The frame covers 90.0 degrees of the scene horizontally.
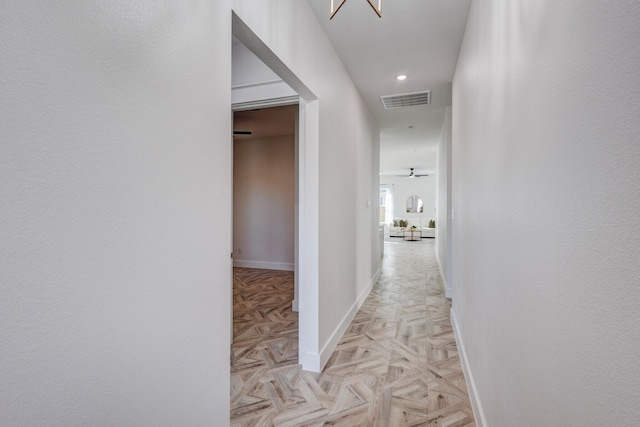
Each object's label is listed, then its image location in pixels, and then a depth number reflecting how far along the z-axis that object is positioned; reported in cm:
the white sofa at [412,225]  1278
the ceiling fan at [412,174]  1179
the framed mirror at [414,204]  1396
